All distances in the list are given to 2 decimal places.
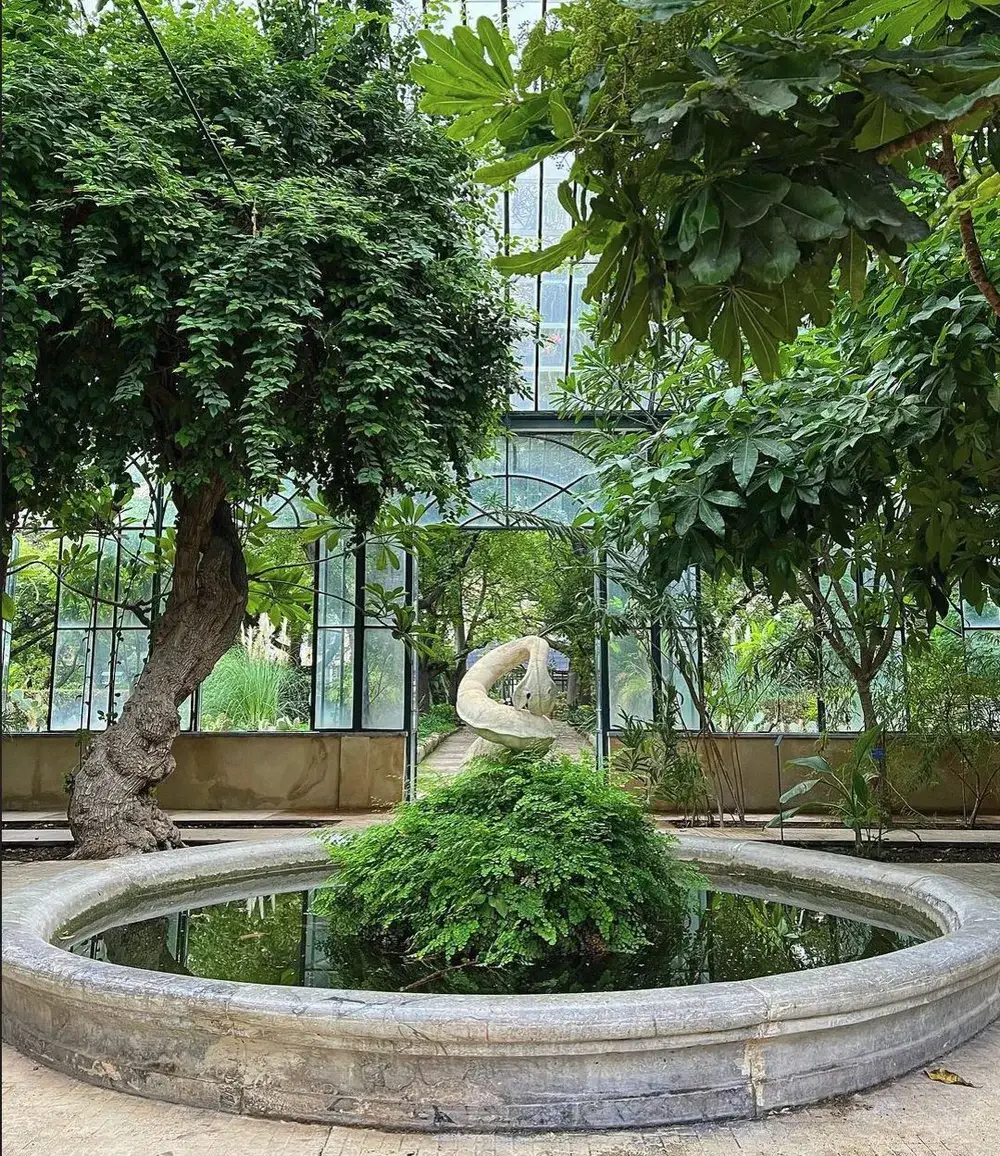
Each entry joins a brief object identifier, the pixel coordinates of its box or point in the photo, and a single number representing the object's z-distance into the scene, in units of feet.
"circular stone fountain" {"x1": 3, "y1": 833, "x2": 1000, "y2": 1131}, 8.47
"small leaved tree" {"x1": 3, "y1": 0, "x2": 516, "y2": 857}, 19.25
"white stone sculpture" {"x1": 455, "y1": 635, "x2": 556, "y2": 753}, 16.85
